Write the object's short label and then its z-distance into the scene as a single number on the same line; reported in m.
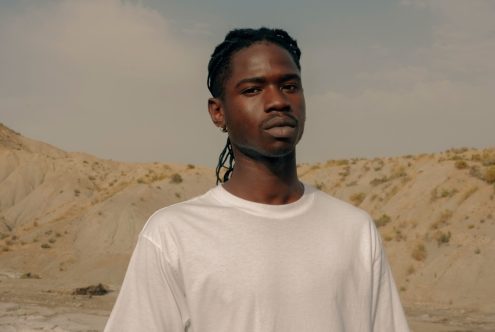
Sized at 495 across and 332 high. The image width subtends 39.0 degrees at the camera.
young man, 2.28
